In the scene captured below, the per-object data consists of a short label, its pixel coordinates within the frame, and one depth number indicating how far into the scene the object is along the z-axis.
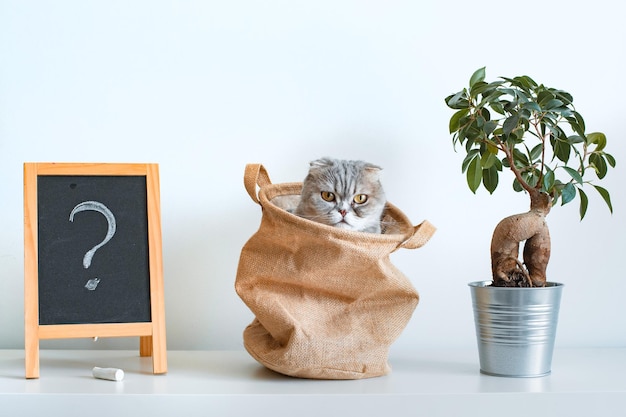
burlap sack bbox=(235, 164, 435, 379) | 1.24
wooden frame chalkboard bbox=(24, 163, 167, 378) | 1.30
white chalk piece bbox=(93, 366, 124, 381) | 1.24
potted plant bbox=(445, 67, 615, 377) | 1.29
